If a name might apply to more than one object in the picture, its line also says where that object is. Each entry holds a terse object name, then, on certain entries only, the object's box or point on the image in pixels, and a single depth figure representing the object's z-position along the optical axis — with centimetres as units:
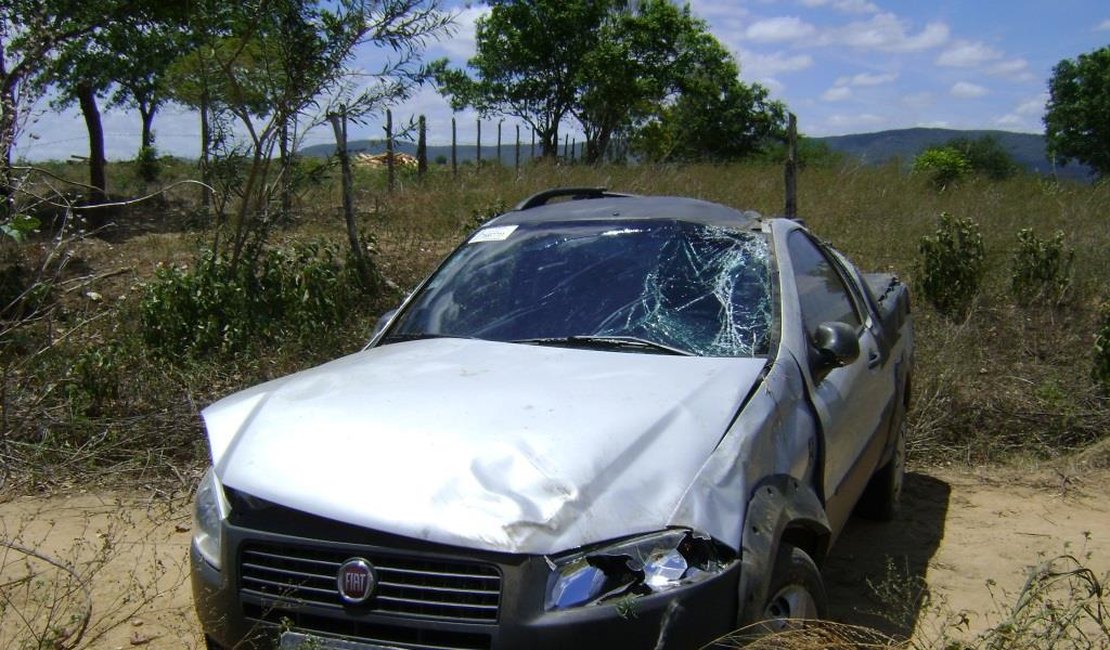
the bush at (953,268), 832
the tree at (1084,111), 3659
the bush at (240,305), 700
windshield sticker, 428
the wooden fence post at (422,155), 1431
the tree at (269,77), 753
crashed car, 237
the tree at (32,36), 506
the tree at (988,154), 3078
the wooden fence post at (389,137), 802
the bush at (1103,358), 629
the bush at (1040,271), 836
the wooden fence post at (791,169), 823
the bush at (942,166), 1647
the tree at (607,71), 2817
